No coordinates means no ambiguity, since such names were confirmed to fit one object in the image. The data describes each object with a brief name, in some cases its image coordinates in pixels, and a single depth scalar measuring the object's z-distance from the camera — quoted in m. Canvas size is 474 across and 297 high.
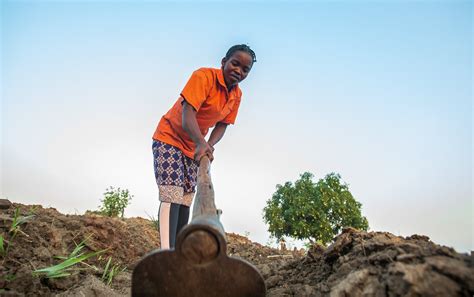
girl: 2.76
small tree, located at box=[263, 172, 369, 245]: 15.11
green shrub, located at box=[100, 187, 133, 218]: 8.51
